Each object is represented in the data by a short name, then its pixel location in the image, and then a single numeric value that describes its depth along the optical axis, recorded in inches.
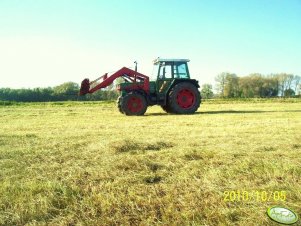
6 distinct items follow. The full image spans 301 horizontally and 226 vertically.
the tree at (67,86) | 1827.0
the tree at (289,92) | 2970.5
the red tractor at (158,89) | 577.3
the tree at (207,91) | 2807.6
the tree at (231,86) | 2923.7
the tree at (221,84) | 3034.0
